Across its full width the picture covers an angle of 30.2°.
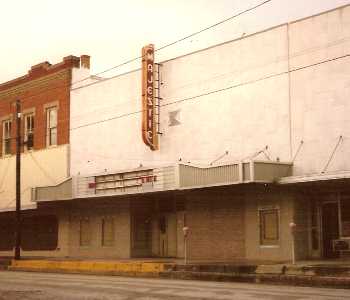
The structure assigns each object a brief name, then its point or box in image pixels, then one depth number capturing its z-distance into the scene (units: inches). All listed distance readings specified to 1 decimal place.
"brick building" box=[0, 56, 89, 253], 1347.2
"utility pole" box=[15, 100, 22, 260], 1237.7
